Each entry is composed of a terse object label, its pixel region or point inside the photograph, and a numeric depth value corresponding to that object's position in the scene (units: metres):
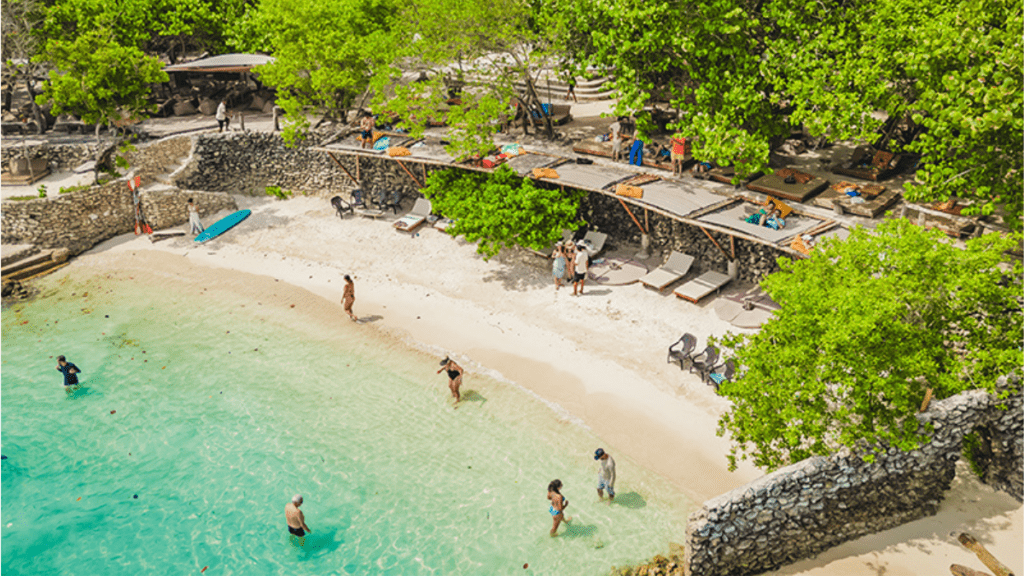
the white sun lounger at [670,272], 23.28
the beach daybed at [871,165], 24.59
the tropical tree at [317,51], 30.67
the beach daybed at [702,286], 22.36
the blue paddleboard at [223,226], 30.76
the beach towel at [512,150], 27.61
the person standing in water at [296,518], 15.27
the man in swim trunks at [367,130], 30.44
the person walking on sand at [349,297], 23.62
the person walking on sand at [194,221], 30.70
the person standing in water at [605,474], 15.30
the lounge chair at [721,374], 18.59
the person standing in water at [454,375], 19.45
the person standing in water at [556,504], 14.76
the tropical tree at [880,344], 12.76
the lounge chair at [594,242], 25.67
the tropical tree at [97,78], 30.02
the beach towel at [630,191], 23.69
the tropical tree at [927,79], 16.62
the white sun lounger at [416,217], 29.38
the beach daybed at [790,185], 23.28
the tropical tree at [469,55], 26.91
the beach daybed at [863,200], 21.86
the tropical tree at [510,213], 24.06
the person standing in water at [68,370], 21.09
